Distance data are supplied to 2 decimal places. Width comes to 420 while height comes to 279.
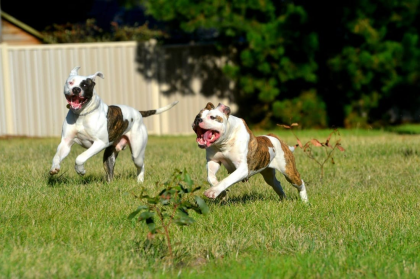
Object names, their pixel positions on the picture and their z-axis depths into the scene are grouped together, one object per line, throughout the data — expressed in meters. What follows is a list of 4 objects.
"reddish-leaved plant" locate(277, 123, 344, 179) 16.39
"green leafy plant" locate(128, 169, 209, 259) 9.39
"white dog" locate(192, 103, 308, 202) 11.88
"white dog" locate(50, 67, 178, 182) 15.02
